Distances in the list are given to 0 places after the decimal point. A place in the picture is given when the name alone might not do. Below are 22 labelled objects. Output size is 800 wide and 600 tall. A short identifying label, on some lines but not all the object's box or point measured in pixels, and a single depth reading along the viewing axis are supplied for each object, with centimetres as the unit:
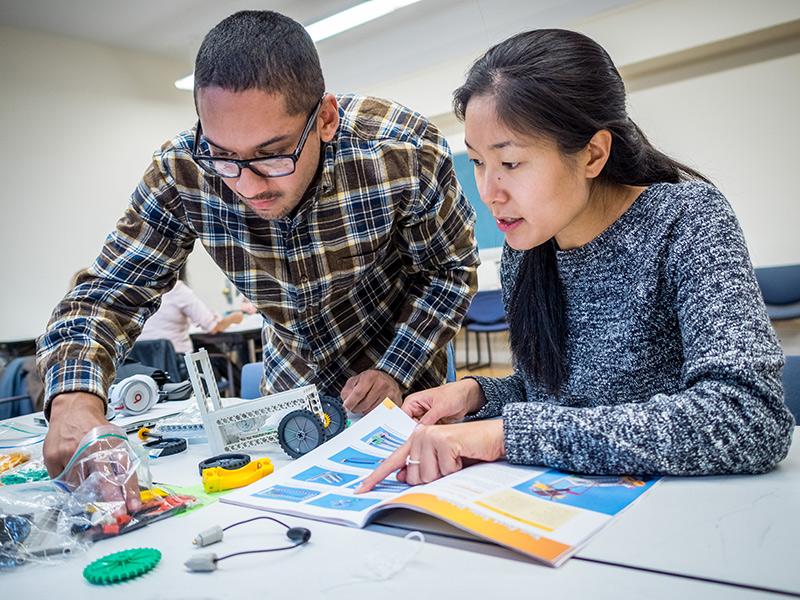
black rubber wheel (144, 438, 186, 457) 125
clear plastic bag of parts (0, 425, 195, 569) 77
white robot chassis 111
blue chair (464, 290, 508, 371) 580
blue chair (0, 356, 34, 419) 263
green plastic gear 66
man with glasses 109
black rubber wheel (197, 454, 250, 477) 101
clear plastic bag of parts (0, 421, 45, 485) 124
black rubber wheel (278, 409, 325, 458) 110
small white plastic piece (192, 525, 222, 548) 74
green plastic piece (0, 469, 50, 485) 114
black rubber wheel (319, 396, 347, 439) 117
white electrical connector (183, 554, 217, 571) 66
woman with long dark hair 80
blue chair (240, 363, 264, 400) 206
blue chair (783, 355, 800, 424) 124
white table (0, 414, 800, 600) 56
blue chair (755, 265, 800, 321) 430
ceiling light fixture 479
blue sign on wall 661
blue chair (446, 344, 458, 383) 176
